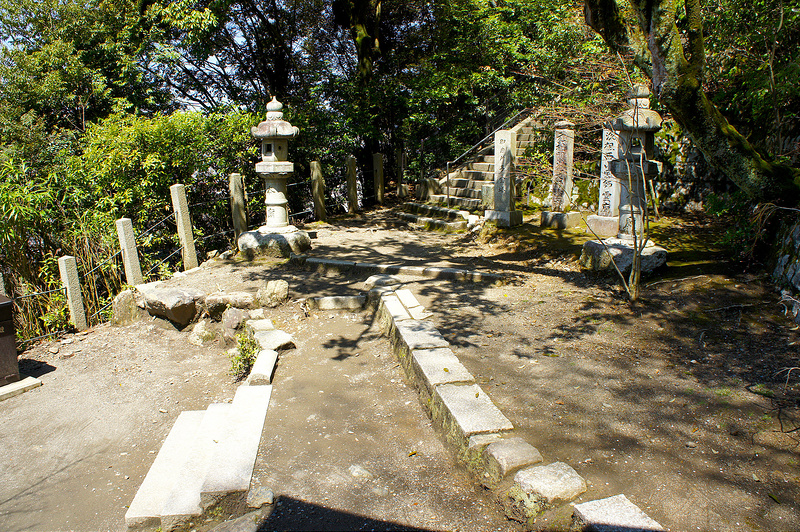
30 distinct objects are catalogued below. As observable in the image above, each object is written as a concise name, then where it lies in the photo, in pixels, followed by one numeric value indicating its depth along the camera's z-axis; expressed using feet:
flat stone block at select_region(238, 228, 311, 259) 28.99
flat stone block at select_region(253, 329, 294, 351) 18.07
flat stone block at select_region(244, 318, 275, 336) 19.38
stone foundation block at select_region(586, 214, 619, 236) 27.37
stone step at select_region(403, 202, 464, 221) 38.69
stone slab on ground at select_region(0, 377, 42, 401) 16.60
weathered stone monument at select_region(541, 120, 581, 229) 33.50
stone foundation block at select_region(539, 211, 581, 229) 31.37
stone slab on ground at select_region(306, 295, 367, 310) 21.98
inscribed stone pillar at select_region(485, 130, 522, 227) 32.83
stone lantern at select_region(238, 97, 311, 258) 28.32
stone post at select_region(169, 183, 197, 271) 28.09
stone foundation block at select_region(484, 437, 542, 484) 9.68
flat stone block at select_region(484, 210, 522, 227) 32.91
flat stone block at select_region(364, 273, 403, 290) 22.97
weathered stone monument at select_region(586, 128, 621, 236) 27.61
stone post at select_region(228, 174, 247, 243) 32.32
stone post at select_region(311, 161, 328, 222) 40.53
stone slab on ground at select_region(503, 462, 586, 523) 8.89
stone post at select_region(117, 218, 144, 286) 24.11
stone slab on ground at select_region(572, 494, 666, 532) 7.95
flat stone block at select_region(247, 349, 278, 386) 15.48
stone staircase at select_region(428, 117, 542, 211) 41.19
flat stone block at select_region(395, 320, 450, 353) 15.69
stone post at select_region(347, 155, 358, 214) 44.18
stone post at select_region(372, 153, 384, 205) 47.73
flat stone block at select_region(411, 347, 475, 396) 13.28
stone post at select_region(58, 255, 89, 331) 21.42
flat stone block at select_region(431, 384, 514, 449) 11.02
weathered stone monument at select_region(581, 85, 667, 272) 19.38
